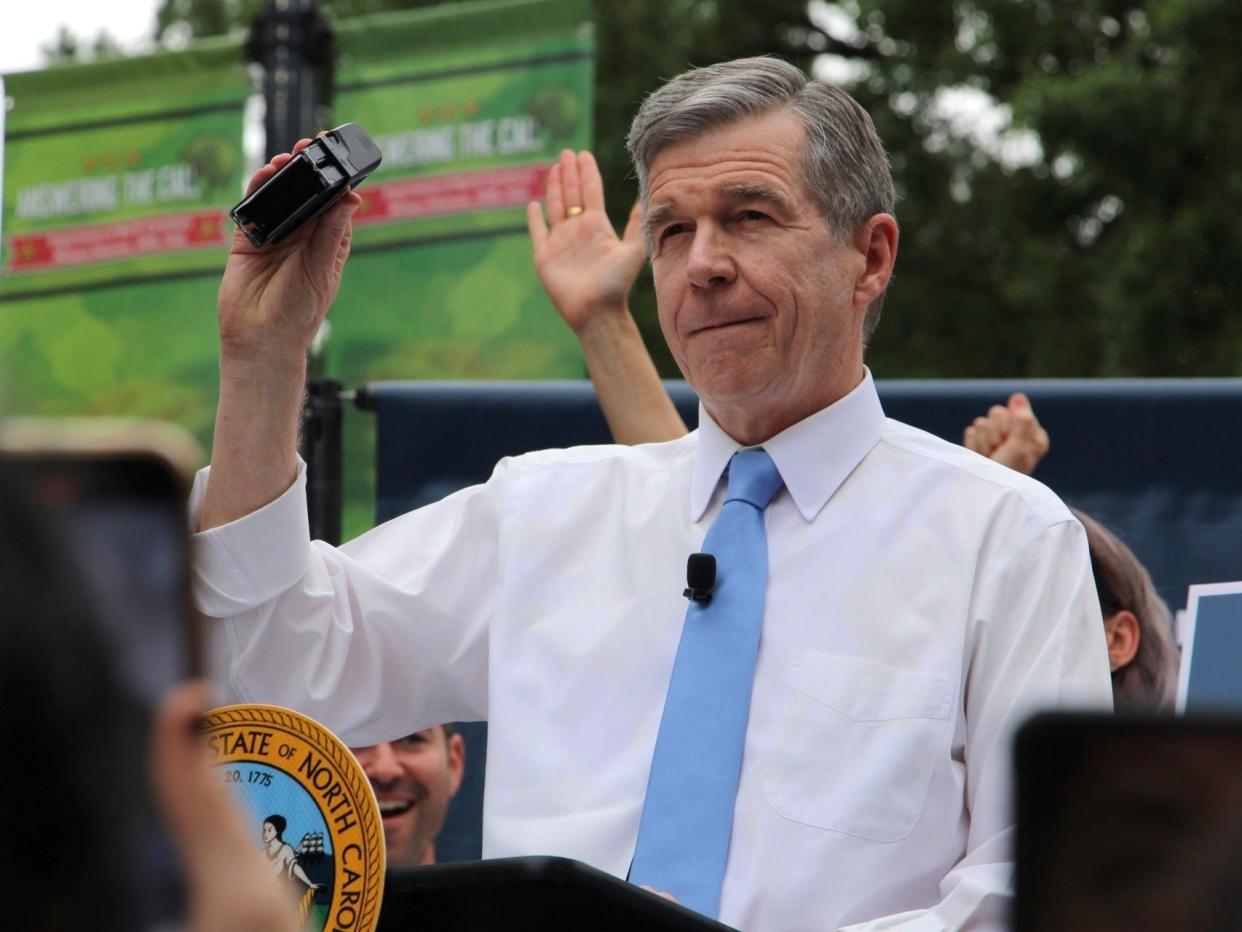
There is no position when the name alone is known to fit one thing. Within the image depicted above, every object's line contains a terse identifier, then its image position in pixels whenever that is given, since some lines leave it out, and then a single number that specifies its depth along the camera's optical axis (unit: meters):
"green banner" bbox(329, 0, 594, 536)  12.59
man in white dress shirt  4.98
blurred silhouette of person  1.41
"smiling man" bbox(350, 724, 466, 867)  8.66
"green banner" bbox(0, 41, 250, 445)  13.65
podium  3.27
